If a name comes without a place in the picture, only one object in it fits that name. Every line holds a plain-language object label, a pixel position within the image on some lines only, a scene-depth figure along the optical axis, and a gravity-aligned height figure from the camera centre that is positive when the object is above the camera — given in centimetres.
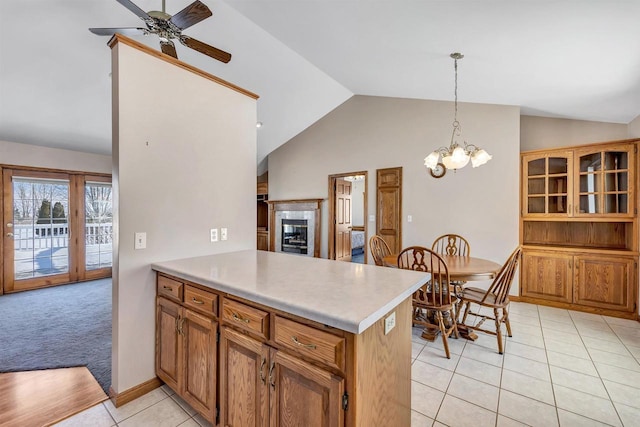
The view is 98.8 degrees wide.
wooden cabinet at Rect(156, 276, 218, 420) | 153 -85
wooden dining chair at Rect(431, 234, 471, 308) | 289 -55
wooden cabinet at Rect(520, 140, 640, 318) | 323 -22
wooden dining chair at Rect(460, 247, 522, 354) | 246 -80
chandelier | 282 +58
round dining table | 248 -55
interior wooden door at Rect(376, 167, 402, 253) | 478 +10
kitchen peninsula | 102 -59
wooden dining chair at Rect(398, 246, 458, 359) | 246 -80
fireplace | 596 -33
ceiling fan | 177 +131
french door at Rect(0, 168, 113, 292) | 430 -26
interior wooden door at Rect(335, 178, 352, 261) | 587 -18
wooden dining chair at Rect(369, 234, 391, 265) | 348 -50
